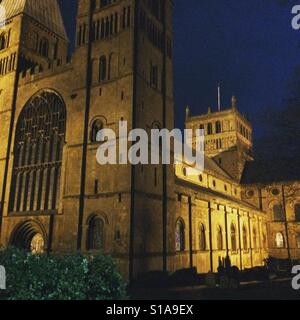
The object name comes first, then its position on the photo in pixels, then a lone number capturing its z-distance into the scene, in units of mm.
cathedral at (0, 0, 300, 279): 26172
